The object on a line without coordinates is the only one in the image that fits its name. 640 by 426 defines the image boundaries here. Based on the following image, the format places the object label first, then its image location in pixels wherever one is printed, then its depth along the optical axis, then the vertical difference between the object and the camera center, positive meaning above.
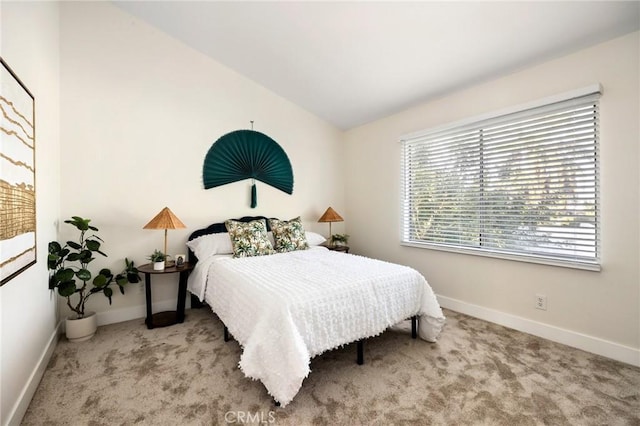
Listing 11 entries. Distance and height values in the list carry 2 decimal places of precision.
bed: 1.53 -0.64
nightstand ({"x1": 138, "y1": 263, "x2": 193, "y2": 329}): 2.62 -0.87
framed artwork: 1.29 +0.19
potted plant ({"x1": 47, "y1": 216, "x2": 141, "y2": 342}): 2.21 -0.58
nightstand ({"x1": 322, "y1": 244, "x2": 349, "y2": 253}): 3.88 -0.51
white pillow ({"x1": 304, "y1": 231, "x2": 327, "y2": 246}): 3.62 -0.36
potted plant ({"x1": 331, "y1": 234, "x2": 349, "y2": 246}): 4.03 -0.42
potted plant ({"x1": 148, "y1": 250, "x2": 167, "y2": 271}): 2.66 -0.47
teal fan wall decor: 3.36 +0.64
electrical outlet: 2.42 -0.80
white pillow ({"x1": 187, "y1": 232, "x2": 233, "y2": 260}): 2.93 -0.36
